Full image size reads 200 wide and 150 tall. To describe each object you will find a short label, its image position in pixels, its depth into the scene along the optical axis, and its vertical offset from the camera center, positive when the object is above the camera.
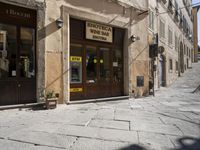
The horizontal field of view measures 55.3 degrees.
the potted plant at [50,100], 7.09 -0.86
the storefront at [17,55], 6.75 +0.83
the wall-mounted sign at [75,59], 8.63 +0.85
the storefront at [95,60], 8.77 +0.85
